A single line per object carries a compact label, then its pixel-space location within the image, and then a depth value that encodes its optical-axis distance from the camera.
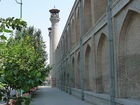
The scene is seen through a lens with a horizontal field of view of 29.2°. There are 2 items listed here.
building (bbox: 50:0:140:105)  11.09
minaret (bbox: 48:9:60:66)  55.05
